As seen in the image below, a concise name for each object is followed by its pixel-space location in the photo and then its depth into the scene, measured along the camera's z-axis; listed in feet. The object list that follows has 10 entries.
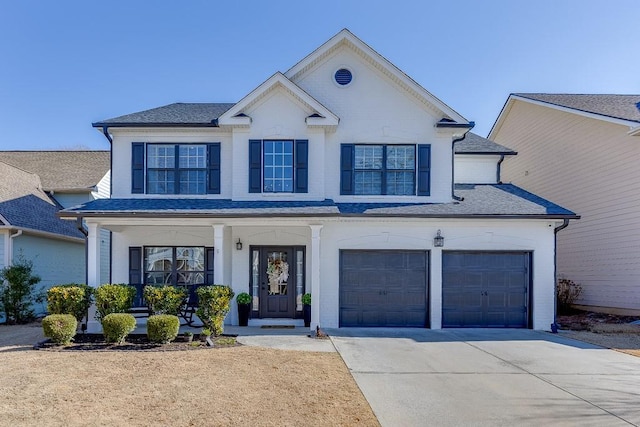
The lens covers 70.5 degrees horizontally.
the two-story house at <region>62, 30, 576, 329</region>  39.88
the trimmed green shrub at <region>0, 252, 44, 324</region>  43.06
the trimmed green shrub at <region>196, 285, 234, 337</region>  33.83
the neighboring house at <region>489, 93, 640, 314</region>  46.24
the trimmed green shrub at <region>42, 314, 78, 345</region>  30.37
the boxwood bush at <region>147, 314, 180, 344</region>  31.04
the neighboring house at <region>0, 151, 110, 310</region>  46.42
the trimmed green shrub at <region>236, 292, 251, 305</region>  40.01
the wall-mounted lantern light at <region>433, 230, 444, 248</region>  39.58
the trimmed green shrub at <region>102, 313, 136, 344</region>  30.96
